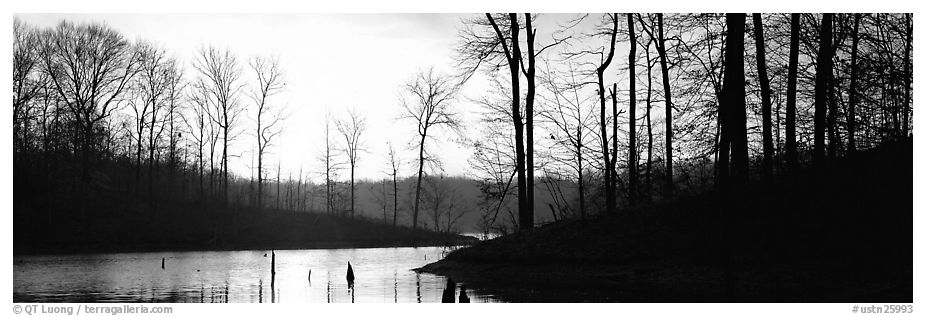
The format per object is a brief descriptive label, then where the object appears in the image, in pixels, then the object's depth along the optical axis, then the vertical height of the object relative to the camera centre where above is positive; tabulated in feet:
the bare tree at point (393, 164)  222.48 +8.95
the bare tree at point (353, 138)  218.79 +16.25
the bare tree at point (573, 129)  109.85 +9.59
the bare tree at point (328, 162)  224.33 +9.81
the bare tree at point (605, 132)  87.81 +8.35
